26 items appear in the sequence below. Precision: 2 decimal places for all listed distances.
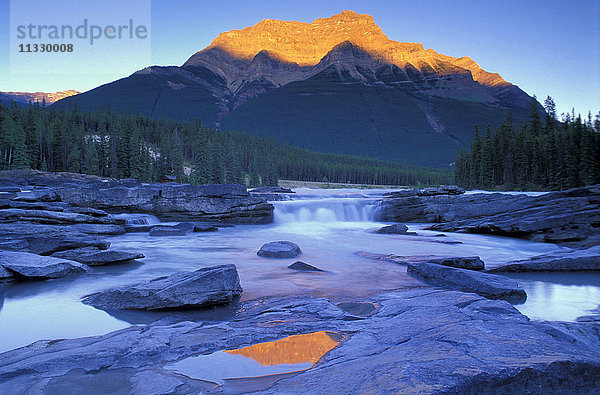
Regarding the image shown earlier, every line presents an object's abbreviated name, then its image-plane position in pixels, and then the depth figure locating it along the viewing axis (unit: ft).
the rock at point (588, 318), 21.40
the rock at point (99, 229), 53.62
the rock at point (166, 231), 68.08
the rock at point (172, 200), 83.15
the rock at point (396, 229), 71.10
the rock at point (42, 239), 41.27
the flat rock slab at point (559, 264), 37.65
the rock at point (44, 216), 53.98
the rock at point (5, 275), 30.68
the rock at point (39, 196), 71.88
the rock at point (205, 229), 72.59
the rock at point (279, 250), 45.85
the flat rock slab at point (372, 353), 10.08
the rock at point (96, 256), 38.83
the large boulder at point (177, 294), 23.73
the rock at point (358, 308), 23.04
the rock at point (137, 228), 71.20
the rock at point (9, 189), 102.78
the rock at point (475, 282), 27.12
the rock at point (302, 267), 38.18
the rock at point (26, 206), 61.67
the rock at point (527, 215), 58.49
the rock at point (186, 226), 71.24
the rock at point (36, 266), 31.40
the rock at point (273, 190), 171.14
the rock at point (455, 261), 36.24
